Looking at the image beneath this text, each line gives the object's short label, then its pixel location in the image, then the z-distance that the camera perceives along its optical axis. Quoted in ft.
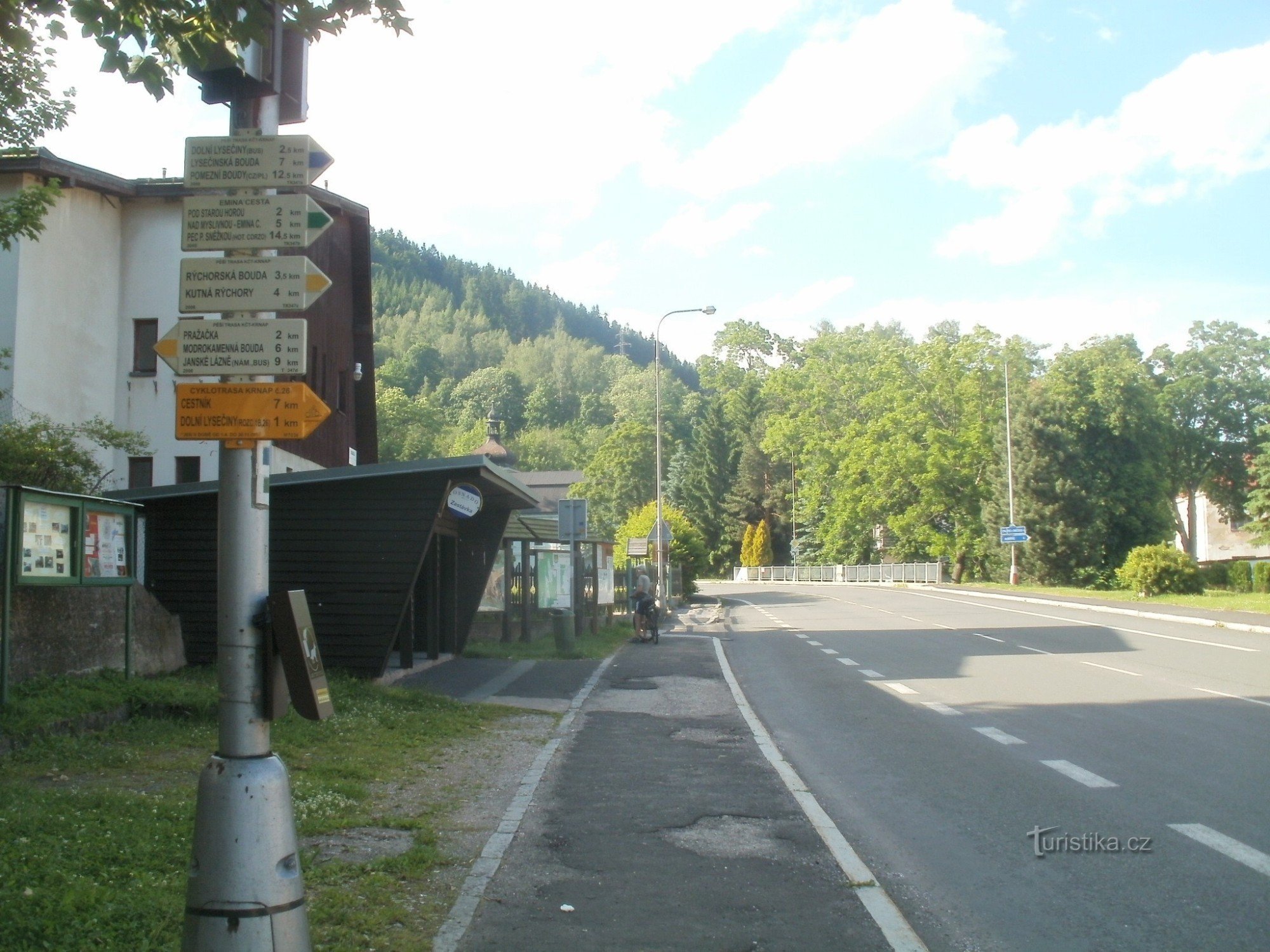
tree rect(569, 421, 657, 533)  299.99
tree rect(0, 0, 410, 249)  15.44
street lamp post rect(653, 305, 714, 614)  110.52
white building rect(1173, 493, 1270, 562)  311.88
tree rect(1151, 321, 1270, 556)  246.68
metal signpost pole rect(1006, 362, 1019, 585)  185.88
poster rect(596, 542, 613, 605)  95.35
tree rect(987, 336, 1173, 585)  195.00
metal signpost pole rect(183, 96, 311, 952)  12.56
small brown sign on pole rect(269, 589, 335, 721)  13.30
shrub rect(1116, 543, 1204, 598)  124.16
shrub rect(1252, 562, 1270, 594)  145.07
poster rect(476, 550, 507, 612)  71.77
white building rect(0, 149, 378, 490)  65.36
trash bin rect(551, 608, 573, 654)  66.64
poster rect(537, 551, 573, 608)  78.59
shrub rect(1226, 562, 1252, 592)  163.22
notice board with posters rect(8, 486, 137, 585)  30.42
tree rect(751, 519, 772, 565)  308.19
